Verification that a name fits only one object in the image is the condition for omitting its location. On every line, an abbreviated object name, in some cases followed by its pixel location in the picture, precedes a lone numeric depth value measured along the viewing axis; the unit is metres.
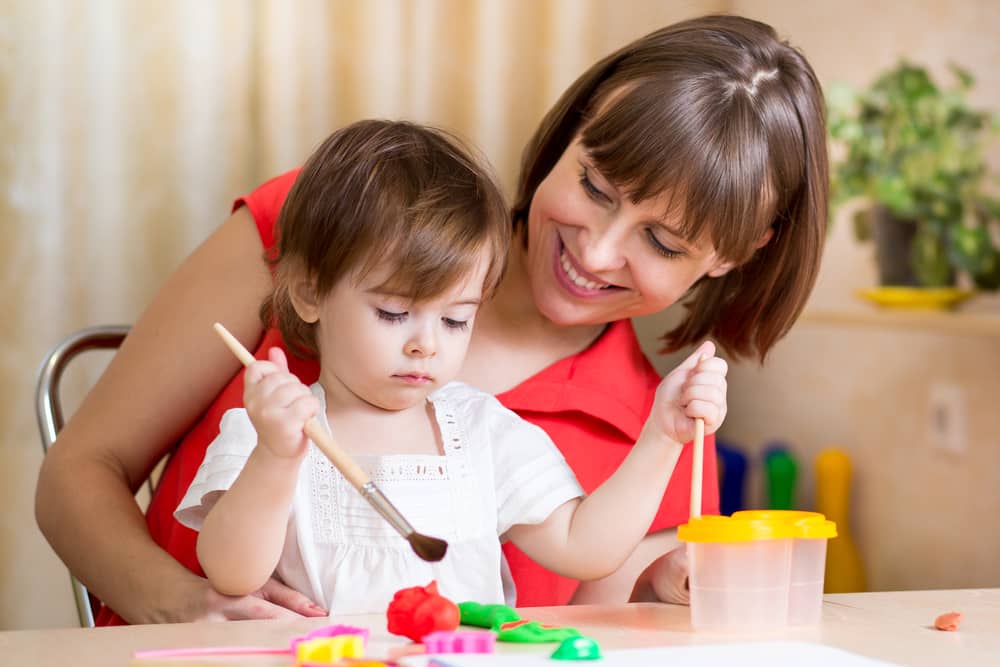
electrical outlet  2.64
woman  1.95
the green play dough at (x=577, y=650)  1.66
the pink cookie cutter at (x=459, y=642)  1.66
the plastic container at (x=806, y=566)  1.74
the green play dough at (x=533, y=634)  1.70
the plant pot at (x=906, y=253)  2.68
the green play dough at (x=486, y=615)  1.72
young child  1.83
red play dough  1.68
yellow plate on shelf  2.66
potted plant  2.64
